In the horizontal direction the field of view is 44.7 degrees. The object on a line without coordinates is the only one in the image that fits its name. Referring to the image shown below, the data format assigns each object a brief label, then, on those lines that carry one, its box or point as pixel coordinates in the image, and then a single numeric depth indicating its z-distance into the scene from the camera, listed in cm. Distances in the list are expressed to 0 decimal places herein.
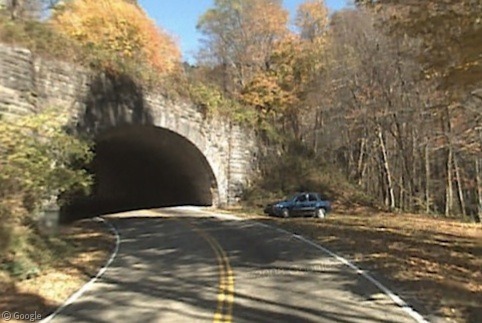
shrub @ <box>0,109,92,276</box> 1348
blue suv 3269
